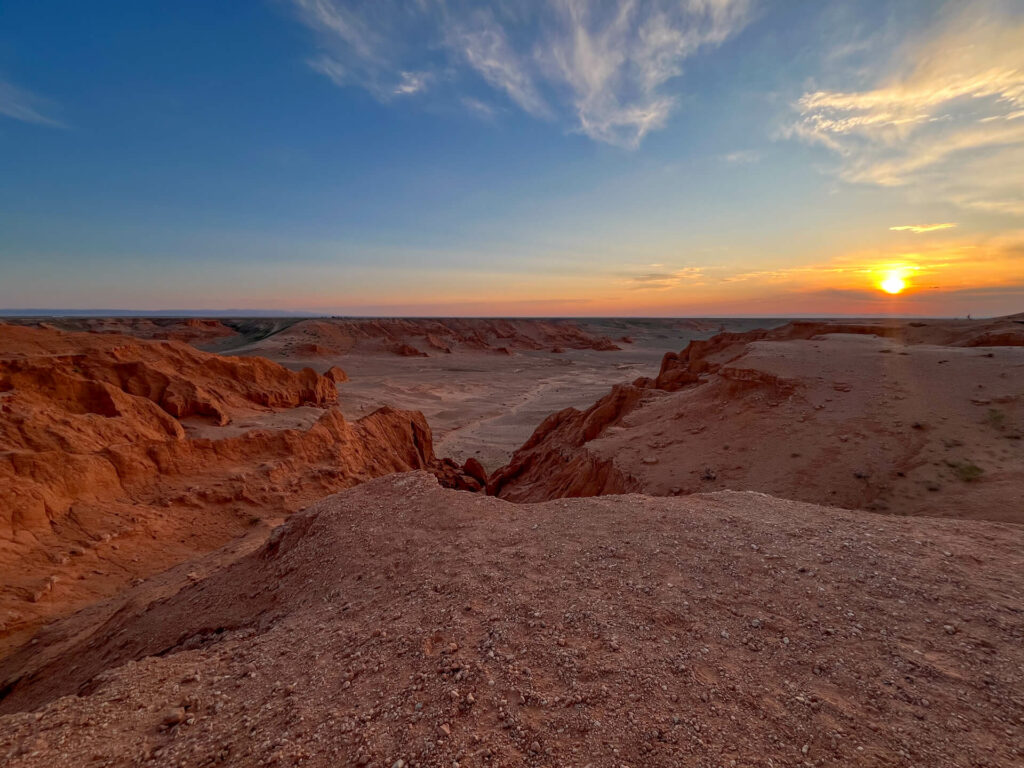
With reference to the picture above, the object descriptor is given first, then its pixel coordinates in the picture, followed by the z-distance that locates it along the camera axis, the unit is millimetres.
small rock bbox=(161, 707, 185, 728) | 3365
